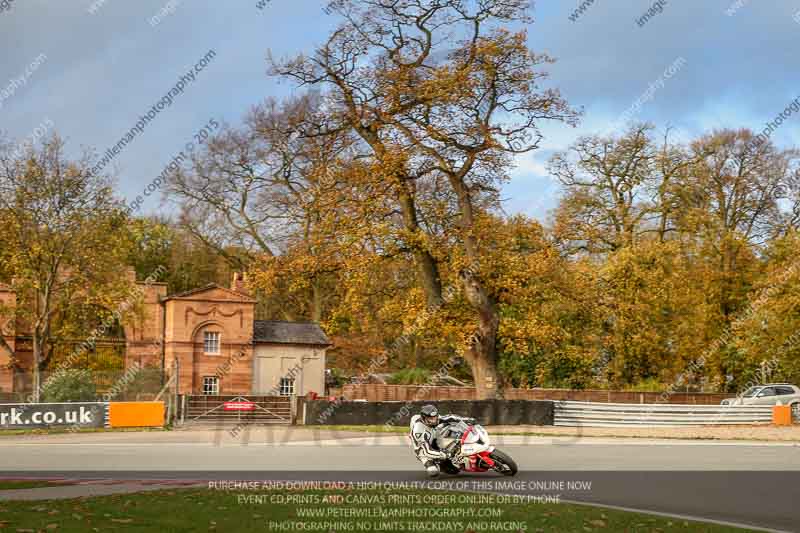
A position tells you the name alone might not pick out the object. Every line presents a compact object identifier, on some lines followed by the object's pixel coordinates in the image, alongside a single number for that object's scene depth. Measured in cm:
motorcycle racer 1883
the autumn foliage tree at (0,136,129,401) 4550
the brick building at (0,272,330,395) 5619
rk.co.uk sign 3797
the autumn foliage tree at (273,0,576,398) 3934
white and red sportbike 1870
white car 4556
